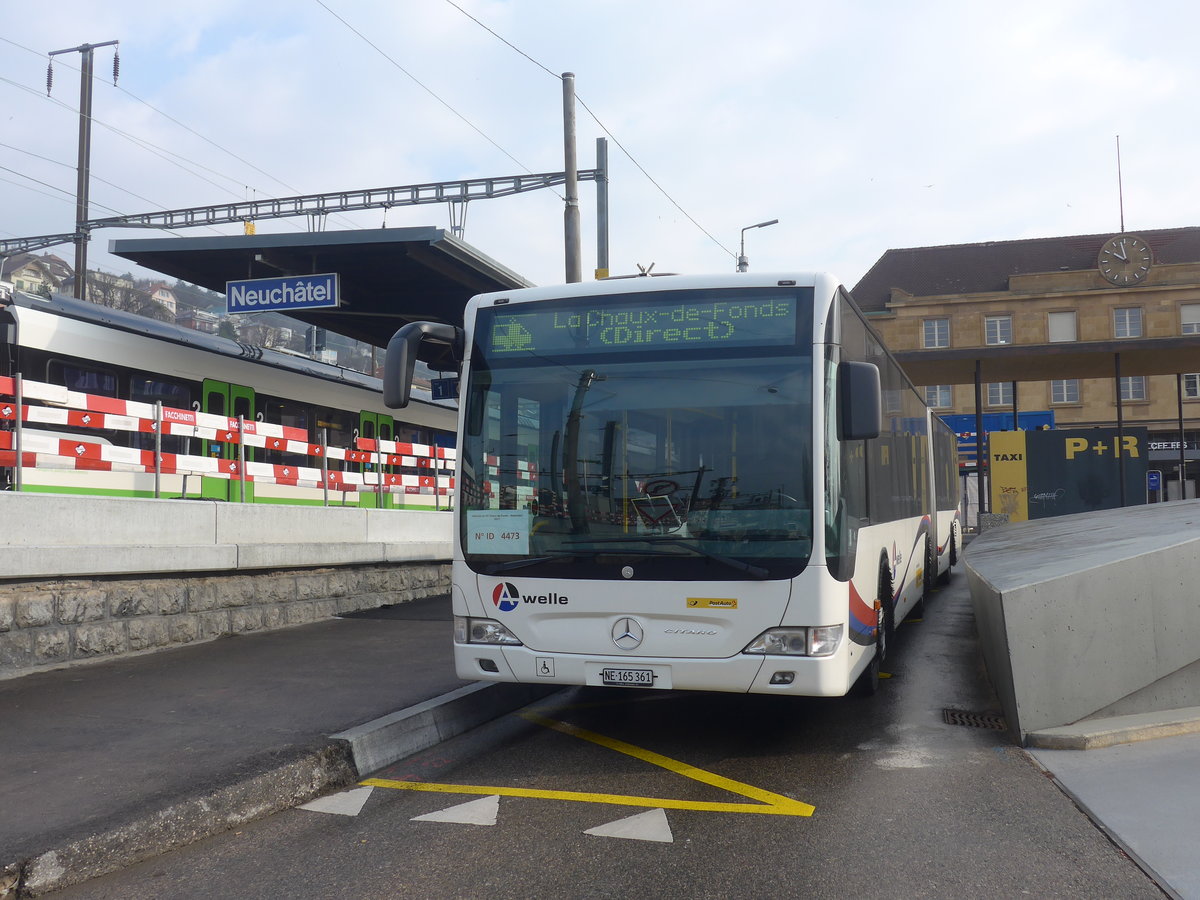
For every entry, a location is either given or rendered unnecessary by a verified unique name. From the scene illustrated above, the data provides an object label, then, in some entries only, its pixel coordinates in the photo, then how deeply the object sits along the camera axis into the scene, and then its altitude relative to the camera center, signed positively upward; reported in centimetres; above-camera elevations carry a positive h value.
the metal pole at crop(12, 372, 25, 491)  870 +57
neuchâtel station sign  1494 +299
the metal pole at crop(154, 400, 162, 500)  1015 +56
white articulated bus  600 +12
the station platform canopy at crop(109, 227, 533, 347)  1433 +350
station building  5853 +1047
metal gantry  1966 +649
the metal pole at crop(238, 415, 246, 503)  1162 +60
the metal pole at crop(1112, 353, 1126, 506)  2268 +133
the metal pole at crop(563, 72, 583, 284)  1709 +486
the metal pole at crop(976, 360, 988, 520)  2477 +146
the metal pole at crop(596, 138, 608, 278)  1831 +523
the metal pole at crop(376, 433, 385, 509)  1474 +48
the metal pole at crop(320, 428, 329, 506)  1329 +47
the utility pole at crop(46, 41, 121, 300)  2508 +717
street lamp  3281 +753
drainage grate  710 -149
